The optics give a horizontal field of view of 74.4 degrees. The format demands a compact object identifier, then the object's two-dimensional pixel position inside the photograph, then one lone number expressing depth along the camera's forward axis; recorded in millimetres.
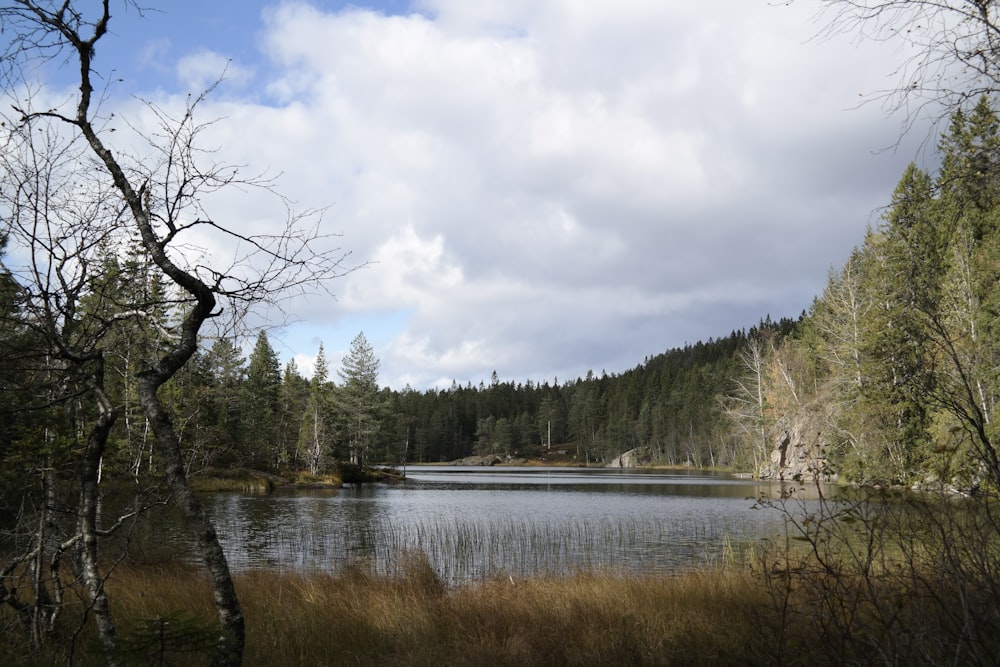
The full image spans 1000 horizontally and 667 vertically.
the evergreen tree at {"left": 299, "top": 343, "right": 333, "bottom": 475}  55562
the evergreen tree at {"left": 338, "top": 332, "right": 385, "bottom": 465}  65688
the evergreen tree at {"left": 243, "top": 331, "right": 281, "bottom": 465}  56156
